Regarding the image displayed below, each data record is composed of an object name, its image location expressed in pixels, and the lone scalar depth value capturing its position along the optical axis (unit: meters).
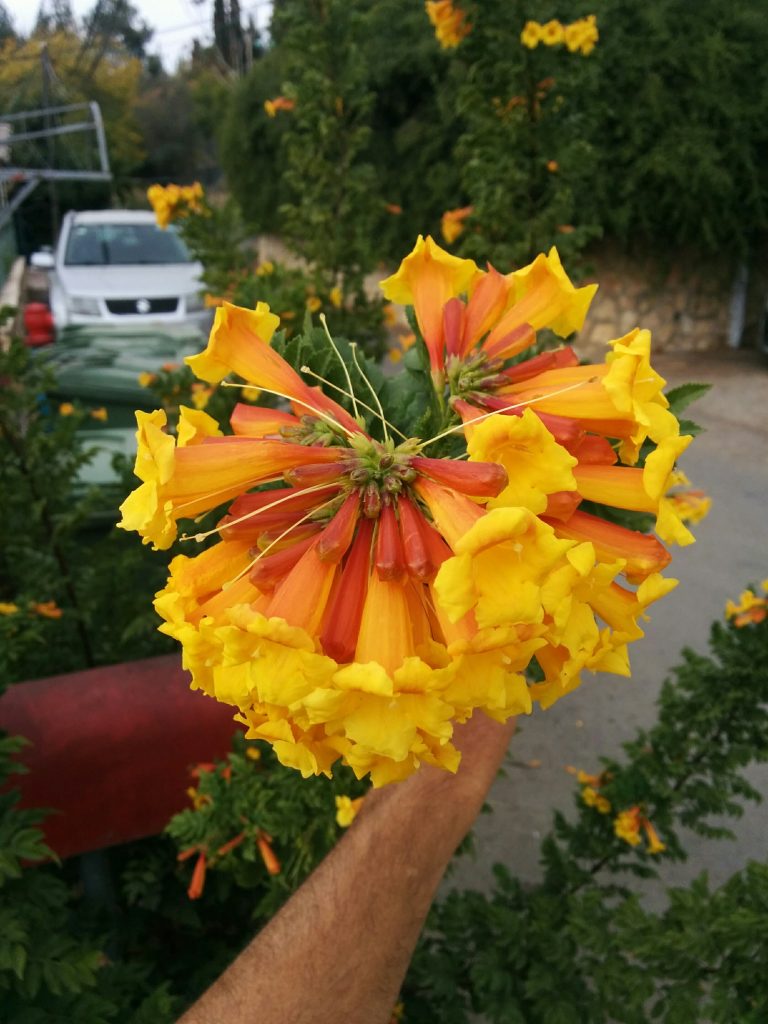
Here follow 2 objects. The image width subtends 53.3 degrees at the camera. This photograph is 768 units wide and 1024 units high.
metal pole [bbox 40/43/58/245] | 9.62
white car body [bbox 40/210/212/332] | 7.76
